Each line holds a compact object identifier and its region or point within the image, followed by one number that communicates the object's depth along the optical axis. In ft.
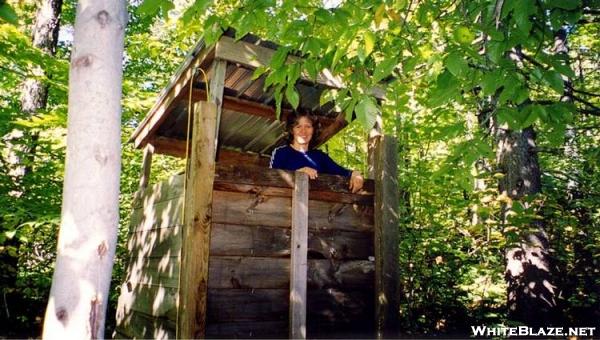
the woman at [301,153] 15.56
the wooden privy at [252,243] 11.15
